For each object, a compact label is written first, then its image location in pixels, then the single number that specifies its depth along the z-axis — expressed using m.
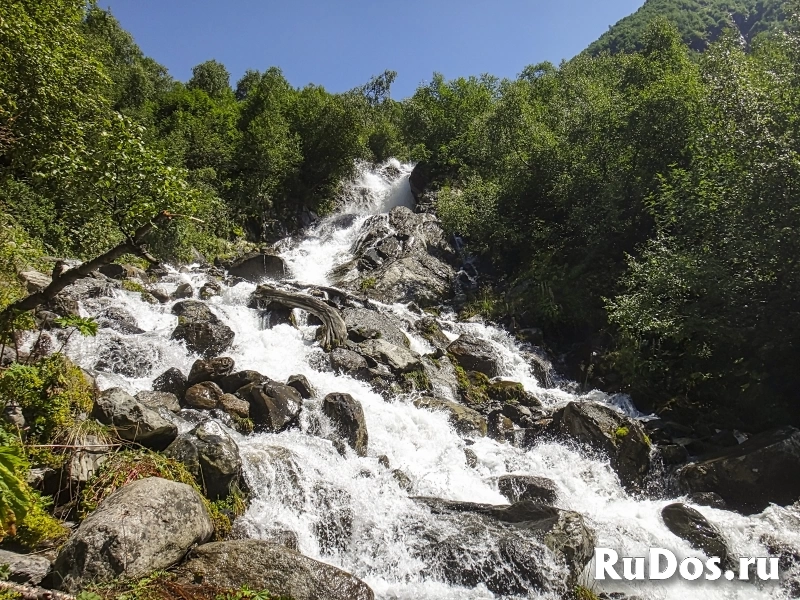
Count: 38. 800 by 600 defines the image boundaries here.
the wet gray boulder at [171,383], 11.53
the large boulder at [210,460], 7.85
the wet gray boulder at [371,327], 16.36
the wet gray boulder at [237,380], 11.91
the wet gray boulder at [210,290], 18.44
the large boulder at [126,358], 12.26
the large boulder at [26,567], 5.24
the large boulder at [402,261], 21.86
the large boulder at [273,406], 11.02
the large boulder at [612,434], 11.27
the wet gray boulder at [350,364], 14.13
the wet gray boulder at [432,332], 18.05
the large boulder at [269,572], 6.11
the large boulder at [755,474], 9.99
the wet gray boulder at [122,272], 17.62
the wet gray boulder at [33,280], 12.31
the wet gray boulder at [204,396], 11.19
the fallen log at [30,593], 4.56
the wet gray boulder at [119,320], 14.08
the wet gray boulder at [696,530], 8.78
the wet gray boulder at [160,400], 10.50
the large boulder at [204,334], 14.02
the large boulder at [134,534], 5.37
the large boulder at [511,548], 7.47
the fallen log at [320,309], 15.51
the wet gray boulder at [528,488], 10.27
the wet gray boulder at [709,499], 10.18
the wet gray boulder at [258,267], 22.41
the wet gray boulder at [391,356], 14.88
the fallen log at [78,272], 6.82
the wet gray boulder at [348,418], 11.04
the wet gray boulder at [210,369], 11.91
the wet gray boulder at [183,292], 17.79
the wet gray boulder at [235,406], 11.07
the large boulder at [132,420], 7.99
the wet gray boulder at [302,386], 12.24
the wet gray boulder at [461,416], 12.63
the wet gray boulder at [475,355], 16.42
